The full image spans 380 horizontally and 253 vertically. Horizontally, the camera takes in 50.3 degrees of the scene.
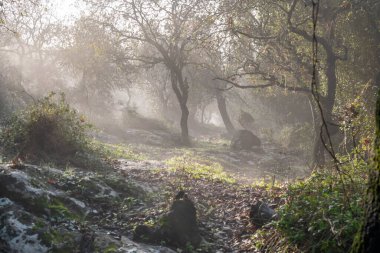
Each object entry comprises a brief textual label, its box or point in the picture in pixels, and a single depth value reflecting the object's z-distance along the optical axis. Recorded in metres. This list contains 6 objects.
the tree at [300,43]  17.89
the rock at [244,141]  29.47
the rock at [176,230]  7.24
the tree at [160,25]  28.30
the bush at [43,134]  12.34
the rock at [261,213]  8.01
